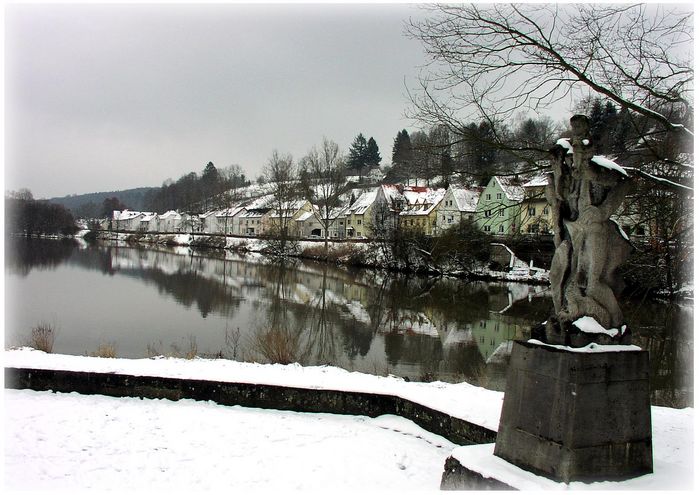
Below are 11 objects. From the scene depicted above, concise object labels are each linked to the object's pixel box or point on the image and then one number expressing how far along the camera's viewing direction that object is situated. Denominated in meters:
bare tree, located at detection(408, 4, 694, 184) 7.14
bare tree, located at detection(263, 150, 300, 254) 59.74
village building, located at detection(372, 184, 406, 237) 42.94
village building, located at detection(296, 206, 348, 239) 73.56
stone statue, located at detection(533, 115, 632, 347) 4.20
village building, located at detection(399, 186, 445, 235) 41.84
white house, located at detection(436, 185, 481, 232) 47.22
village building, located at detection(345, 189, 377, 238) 68.69
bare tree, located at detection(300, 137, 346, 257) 56.81
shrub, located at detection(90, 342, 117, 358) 10.61
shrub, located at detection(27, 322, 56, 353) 11.39
